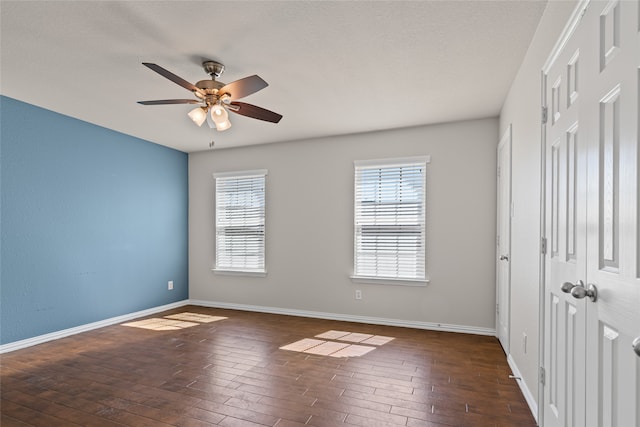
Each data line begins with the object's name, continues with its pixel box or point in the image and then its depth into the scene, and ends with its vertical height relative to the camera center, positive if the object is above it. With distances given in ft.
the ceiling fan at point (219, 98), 8.20 +2.95
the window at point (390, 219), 14.57 -0.22
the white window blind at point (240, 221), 17.74 -0.41
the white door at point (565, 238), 4.85 -0.36
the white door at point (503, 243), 10.78 -0.94
